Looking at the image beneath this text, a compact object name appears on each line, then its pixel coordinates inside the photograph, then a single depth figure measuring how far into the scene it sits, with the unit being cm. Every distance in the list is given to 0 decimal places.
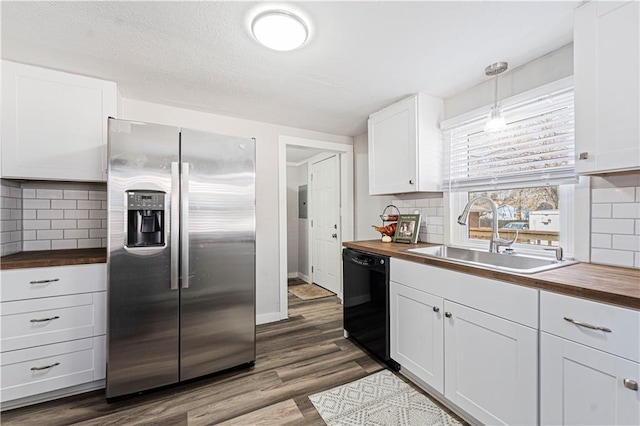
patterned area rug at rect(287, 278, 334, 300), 407
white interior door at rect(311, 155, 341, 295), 405
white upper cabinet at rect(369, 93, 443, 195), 239
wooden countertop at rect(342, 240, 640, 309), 106
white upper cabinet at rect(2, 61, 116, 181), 191
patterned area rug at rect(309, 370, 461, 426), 166
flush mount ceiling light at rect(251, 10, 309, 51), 144
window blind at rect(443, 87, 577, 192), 176
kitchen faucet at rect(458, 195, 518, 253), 200
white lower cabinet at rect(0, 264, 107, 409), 172
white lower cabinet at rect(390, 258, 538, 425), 133
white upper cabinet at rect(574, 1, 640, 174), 126
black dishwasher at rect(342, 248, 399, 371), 221
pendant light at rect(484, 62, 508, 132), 188
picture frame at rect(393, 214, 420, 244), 260
